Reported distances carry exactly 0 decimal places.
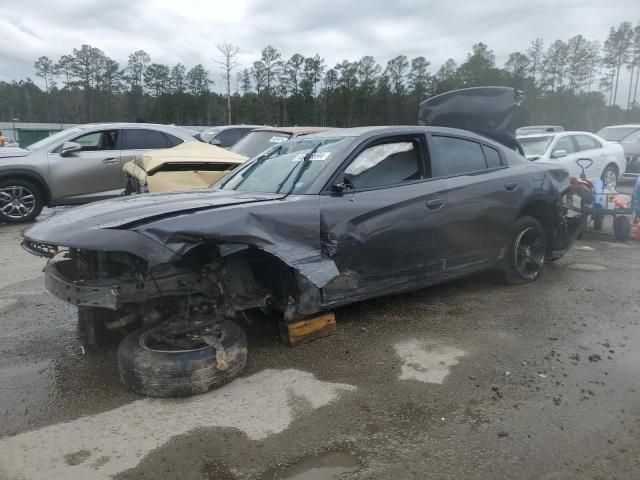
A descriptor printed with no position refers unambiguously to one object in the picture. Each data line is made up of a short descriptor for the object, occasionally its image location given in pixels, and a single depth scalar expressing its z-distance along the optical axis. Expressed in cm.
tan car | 571
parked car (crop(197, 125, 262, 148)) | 1317
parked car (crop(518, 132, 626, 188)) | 1002
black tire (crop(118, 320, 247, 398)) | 287
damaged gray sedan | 288
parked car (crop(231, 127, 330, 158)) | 758
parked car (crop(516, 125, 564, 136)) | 1877
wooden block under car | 358
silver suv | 816
